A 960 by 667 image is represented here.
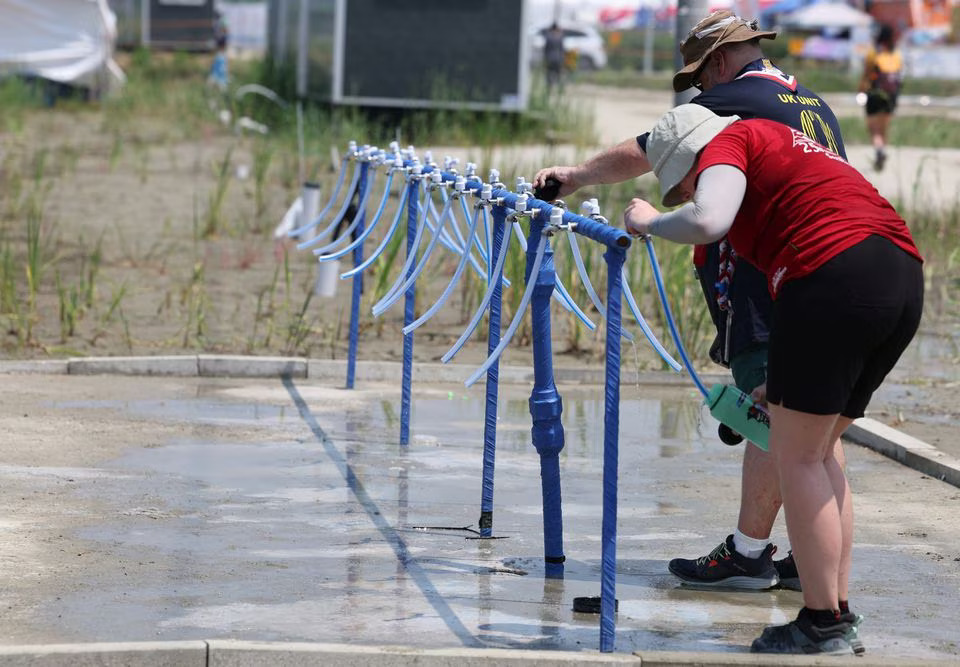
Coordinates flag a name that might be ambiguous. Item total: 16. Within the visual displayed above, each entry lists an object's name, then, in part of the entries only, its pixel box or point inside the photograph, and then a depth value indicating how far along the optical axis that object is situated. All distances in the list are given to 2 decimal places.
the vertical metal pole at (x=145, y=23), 78.06
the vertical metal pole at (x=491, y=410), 11.52
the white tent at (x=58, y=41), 52.75
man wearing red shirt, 8.71
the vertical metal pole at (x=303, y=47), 45.03
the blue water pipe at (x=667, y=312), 10.09
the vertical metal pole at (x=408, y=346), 14.63
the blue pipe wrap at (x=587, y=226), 8.79
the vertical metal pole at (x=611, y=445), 8.91
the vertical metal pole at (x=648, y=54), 108.50
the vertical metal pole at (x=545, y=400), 10.34
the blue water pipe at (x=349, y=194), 16.45
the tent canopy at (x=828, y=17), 110.87
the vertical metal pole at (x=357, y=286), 16.61
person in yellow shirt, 36.66
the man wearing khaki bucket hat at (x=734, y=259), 10.00
